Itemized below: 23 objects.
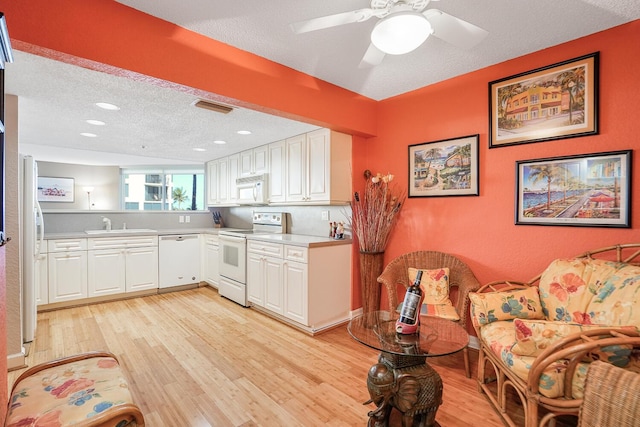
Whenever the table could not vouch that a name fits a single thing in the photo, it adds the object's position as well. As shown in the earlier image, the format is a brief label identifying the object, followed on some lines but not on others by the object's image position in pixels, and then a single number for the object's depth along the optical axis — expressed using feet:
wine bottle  5.51
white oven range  12.89
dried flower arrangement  10.23
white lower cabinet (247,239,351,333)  10.07
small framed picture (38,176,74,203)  22.15
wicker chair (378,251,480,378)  8.07
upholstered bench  3.69
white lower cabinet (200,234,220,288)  15.20
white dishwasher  14.87
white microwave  13.48
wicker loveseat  4.64
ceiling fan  4.47
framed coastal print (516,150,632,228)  6.52
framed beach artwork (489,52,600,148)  6.89
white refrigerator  8.82
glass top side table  5.10
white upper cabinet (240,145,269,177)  13.85
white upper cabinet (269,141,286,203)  12.69
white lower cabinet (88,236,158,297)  13.09
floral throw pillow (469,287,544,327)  6.68
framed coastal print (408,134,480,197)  8.80
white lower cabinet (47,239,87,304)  12.16
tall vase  10.36
